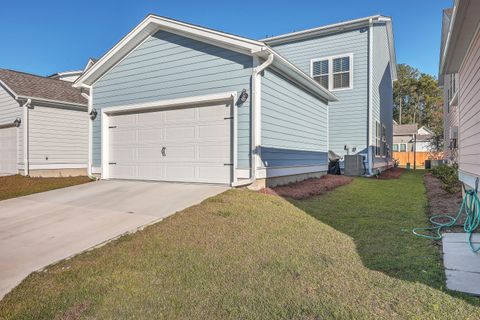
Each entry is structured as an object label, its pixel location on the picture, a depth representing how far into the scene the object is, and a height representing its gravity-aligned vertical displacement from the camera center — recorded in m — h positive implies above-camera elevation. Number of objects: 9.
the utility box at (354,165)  12.91 -0.35
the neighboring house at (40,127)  11.88 +1.08
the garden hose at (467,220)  4.20 -0.95
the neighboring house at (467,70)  4.39 +1.61
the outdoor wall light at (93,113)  9.28 +1.23
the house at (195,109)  6.93 +1.19
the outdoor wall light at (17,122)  11.92 +1.21
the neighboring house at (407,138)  36.22 +2.27
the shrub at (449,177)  7.88 -0.58
